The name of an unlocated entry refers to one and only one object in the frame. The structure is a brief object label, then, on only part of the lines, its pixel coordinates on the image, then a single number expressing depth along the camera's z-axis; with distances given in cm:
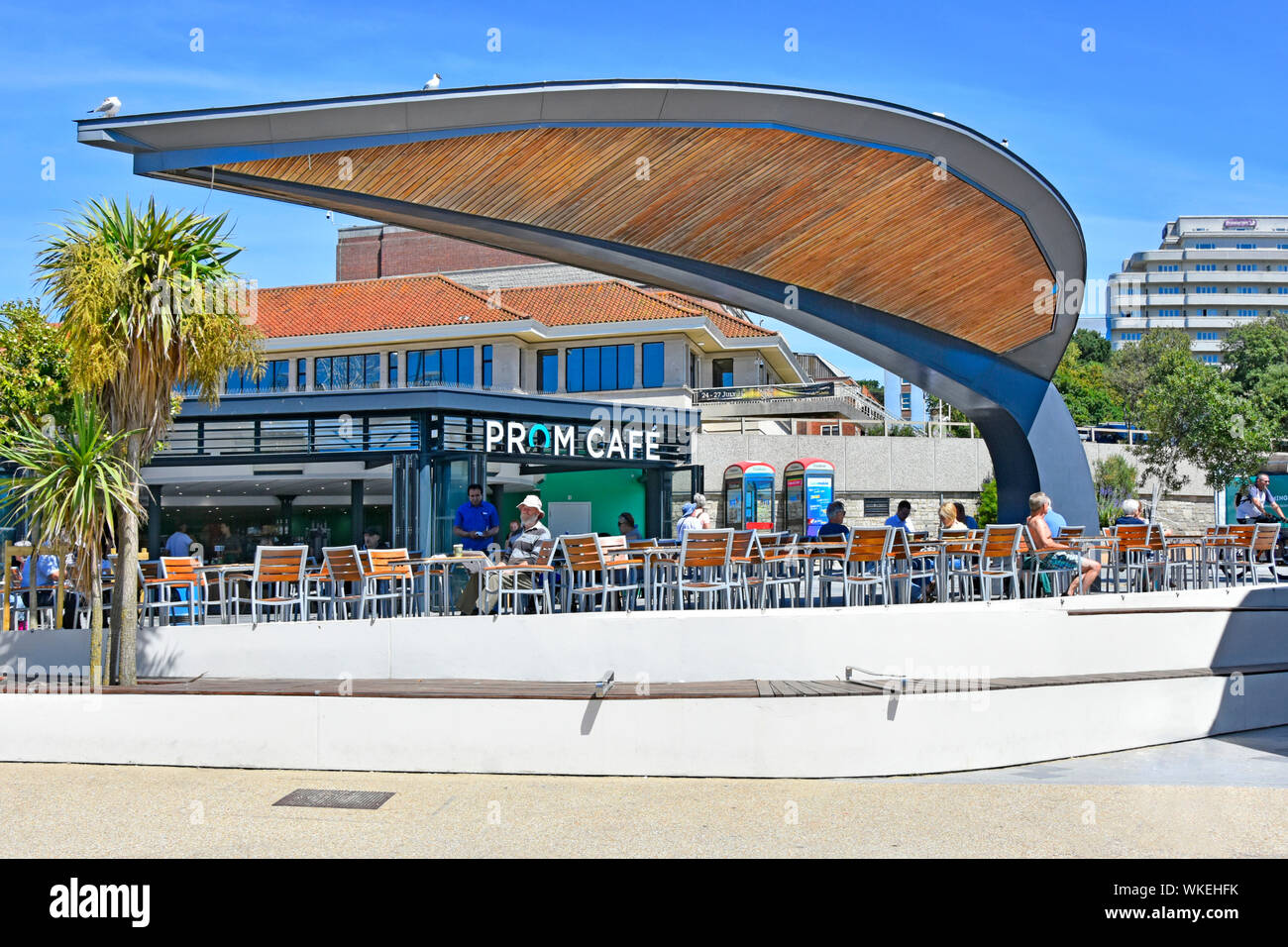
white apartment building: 10894
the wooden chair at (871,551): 977
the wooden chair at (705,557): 902
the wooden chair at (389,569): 1001
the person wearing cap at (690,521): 1242
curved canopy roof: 1052
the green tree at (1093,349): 8592
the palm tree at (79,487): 827
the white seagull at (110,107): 1033
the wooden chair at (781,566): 983
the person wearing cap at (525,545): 1028
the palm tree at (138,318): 834
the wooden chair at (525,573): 944
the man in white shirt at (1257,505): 1432
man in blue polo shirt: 1138
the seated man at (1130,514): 1282
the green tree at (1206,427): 3331
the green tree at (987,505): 3083
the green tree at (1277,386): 5482
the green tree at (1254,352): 6694
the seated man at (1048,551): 1084
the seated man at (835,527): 1103
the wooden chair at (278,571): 941
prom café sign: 1900
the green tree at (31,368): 1955
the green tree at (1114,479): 3466
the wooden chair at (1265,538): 1228
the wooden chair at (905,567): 1030
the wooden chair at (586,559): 915
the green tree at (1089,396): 6175
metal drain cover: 668
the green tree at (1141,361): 6022
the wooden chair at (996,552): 1027
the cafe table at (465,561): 993
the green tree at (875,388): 8589
